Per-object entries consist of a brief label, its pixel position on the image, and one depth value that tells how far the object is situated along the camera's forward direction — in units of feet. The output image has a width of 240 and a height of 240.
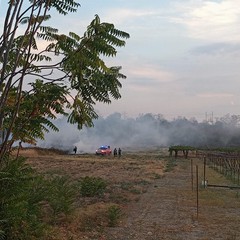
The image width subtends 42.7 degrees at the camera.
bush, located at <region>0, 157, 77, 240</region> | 16.60
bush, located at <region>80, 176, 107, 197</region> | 38.44
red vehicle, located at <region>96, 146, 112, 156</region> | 149.55
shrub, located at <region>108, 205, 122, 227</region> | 25.75
